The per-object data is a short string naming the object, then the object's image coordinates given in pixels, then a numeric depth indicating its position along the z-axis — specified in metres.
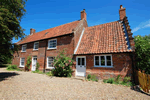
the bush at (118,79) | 7.96
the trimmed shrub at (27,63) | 15.58
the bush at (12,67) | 17.50
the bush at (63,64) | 10.41
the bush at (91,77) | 9.12
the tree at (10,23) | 7.03
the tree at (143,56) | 7.07
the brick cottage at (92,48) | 8.43
